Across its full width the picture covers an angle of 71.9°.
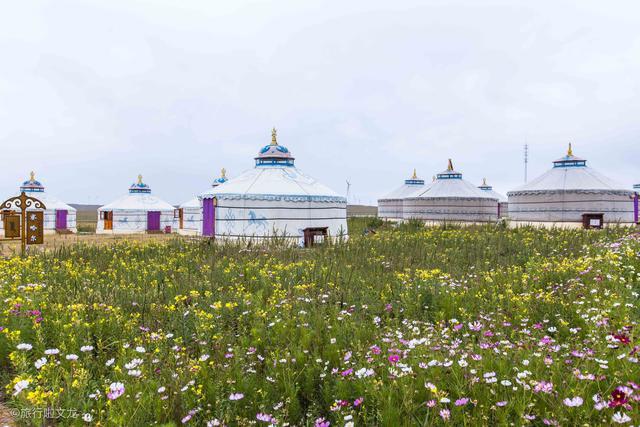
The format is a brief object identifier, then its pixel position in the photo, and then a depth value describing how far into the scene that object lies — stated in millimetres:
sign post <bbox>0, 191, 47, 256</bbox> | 12664
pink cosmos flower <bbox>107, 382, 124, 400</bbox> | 2622
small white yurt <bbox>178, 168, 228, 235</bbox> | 35188
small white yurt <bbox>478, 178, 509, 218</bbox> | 47031
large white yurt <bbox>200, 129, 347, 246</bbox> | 17000
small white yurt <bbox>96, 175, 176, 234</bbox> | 33531
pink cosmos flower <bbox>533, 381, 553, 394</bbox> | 2566
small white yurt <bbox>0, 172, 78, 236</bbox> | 34125
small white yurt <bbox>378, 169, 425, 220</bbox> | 41700
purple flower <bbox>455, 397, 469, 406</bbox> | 2460
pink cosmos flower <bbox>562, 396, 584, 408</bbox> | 2305
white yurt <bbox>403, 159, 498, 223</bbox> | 33188
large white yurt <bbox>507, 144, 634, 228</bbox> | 26000
